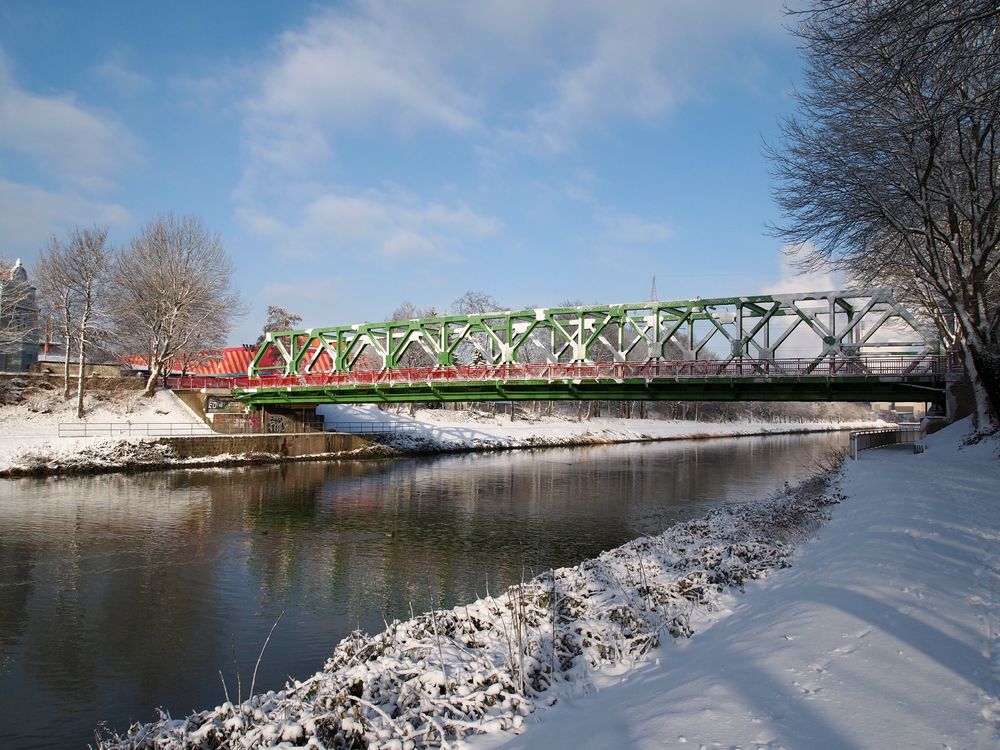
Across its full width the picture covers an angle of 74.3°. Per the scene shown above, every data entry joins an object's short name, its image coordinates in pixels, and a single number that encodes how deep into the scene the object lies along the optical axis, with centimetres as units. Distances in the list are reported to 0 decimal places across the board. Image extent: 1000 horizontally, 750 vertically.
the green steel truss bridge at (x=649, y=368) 2952
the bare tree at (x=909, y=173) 1555
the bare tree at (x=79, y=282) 4275
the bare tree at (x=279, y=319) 7969
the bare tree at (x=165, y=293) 4853
